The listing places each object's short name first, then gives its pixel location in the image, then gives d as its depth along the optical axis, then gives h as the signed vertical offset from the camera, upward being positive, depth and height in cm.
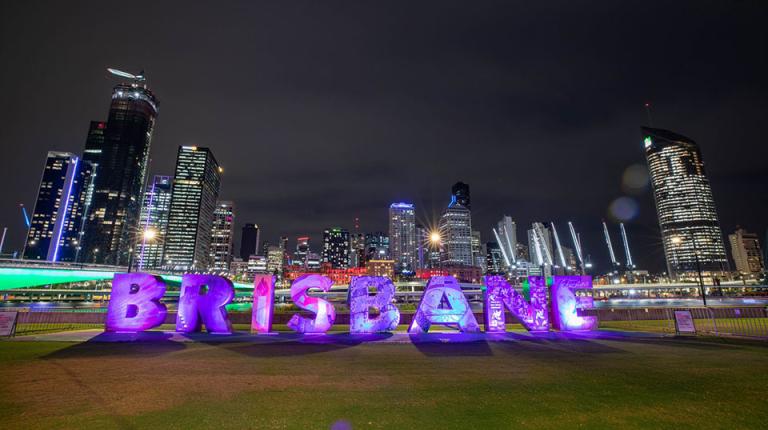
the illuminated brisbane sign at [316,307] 1973 -132
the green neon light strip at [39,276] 3934 +113
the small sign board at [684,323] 1903 -213
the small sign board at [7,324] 1727 -197
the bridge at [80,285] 4088 -12
